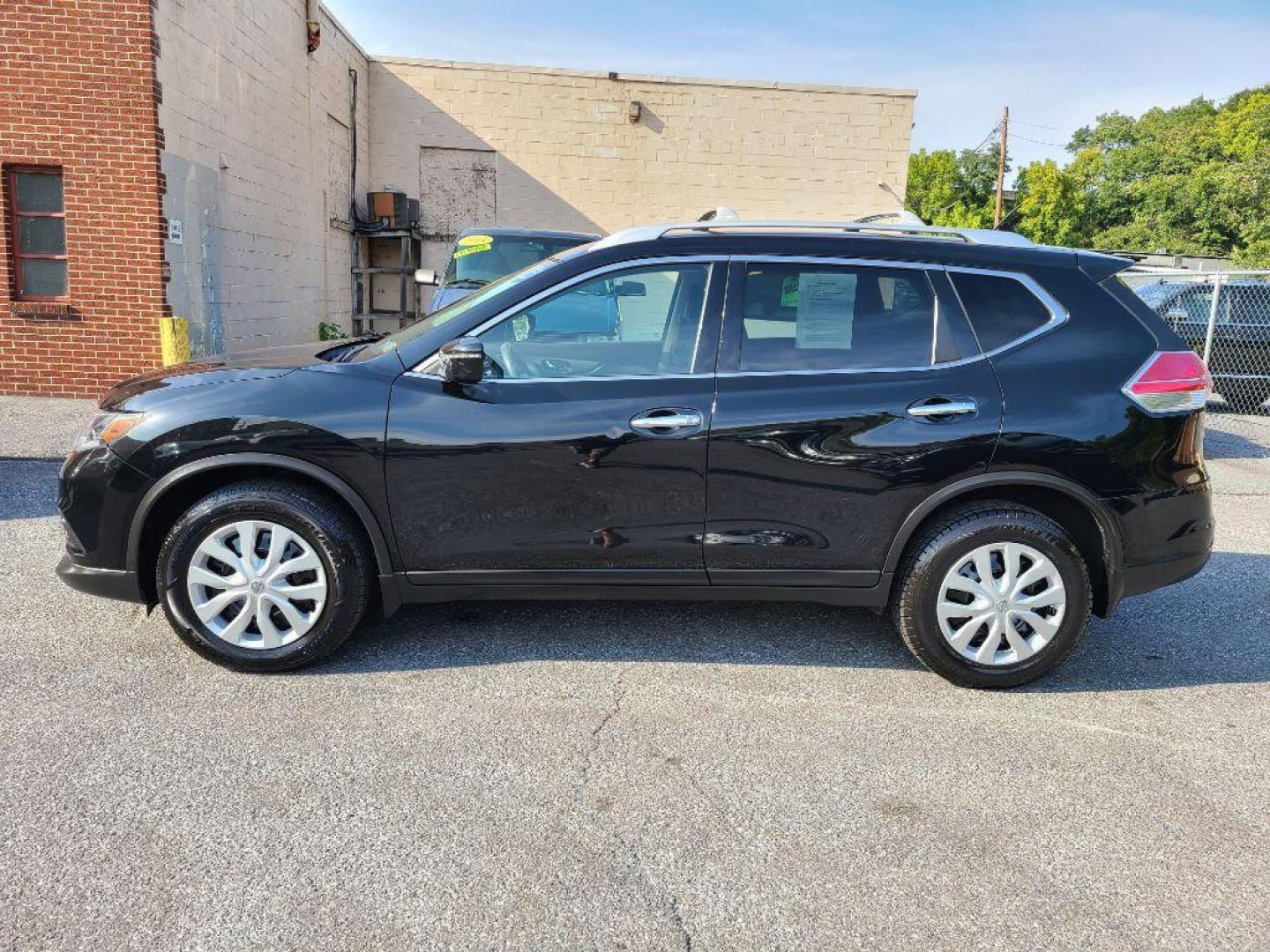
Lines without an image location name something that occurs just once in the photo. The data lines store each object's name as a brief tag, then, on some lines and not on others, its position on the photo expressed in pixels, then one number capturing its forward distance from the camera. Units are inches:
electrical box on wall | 708.7
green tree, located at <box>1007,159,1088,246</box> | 1985.7
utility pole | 1635.1
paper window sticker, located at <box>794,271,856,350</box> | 154.2
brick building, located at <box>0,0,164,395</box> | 380.2
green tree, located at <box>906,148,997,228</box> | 2551.7
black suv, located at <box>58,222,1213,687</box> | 148.1
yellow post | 396.5
